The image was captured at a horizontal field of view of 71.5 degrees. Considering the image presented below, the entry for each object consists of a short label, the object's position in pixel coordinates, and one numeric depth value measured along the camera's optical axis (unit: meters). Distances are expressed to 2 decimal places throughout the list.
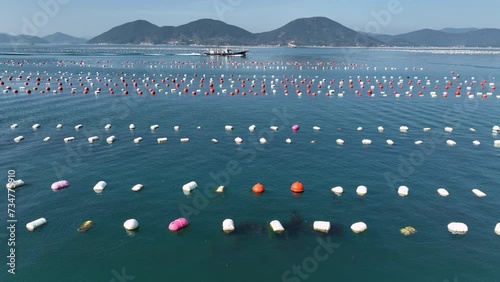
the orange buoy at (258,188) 39.44
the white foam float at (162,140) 56.50
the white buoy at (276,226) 31.78
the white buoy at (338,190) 39.16
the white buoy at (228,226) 31.97
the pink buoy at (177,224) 32.31
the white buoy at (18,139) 56.06
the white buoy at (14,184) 39.41
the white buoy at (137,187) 39.81
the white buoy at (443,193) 38.53
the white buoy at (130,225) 32.27
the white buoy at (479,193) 38.34
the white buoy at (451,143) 55.56
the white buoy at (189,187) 39.62
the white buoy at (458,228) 31.81
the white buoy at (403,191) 38.88
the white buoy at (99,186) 39.56
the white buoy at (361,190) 39.03
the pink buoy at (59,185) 39.72
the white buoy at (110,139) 55.78
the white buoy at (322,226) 32.00
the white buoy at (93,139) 55.73
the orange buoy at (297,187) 39.56
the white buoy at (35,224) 31.89
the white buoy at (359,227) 32.09
